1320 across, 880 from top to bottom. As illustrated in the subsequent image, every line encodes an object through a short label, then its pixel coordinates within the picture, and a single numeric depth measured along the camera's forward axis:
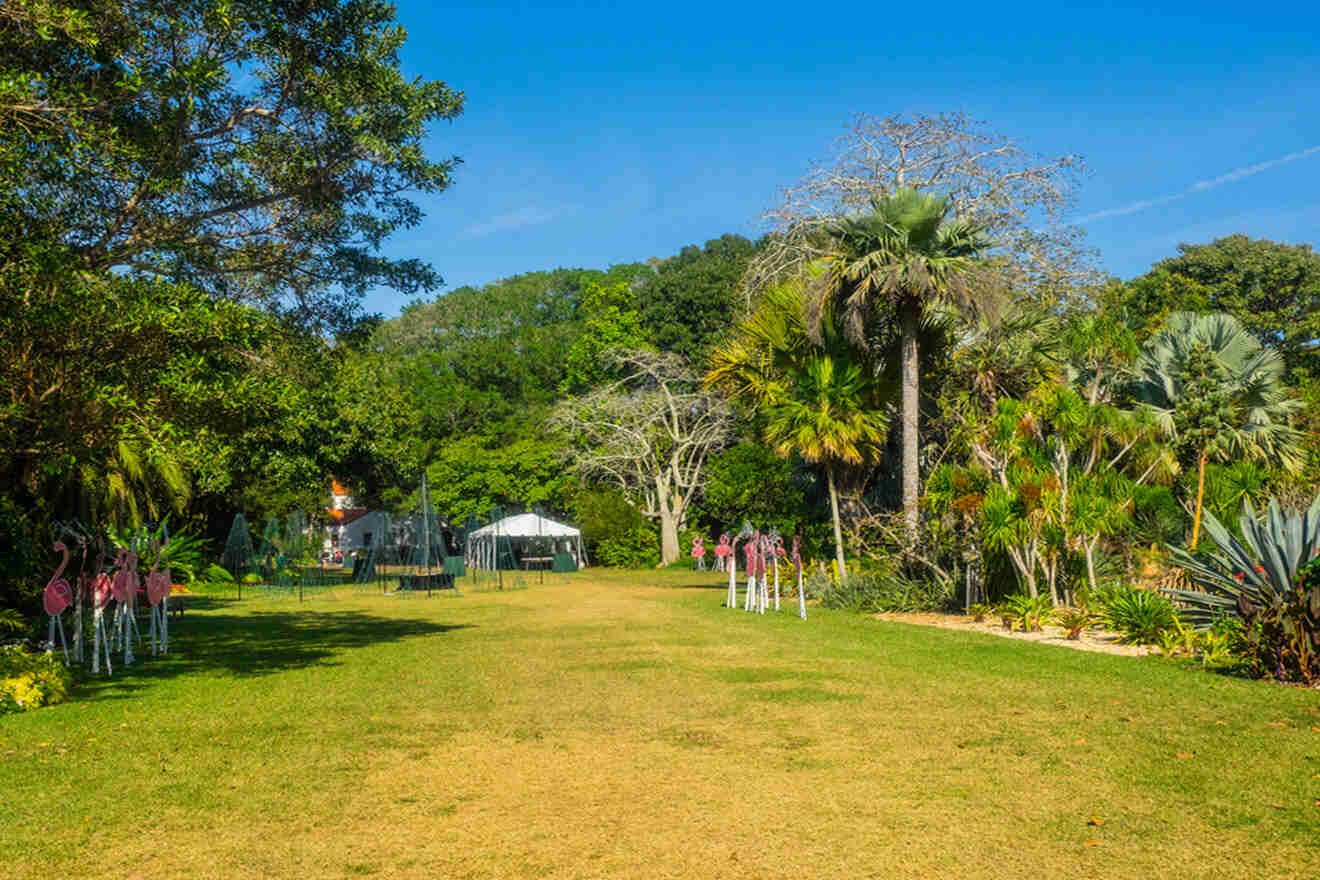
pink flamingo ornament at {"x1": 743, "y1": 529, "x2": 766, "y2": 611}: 19.33
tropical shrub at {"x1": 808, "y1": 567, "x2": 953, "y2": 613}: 19.42
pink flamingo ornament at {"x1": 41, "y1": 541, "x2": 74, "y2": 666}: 11.03
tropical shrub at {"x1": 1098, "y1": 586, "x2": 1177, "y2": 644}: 13.37
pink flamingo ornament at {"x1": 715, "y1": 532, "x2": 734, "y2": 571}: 21.78
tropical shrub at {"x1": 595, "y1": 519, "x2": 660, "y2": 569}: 41.75
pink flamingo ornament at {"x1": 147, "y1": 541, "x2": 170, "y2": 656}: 12.79
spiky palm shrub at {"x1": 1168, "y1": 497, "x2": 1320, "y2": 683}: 10.24
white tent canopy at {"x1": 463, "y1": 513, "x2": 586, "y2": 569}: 36.04
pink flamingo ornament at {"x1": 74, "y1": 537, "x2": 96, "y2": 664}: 12.45
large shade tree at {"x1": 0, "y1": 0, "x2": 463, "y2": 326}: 10.08
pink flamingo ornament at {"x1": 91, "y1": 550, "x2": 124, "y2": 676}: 12.05
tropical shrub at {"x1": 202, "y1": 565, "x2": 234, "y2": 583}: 33.56
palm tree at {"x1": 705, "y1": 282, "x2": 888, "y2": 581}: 21.38
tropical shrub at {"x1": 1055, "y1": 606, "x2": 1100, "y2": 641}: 14.44
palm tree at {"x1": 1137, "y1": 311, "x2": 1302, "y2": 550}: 18.45
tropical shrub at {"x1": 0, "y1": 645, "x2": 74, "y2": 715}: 9.52
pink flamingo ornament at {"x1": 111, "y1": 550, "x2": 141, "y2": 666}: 12.36
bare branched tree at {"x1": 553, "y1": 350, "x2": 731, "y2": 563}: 41.53
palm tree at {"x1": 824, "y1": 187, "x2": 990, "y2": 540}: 20.25
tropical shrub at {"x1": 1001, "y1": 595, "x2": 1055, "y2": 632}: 15.73
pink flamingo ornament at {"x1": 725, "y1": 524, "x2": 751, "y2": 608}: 20.76
